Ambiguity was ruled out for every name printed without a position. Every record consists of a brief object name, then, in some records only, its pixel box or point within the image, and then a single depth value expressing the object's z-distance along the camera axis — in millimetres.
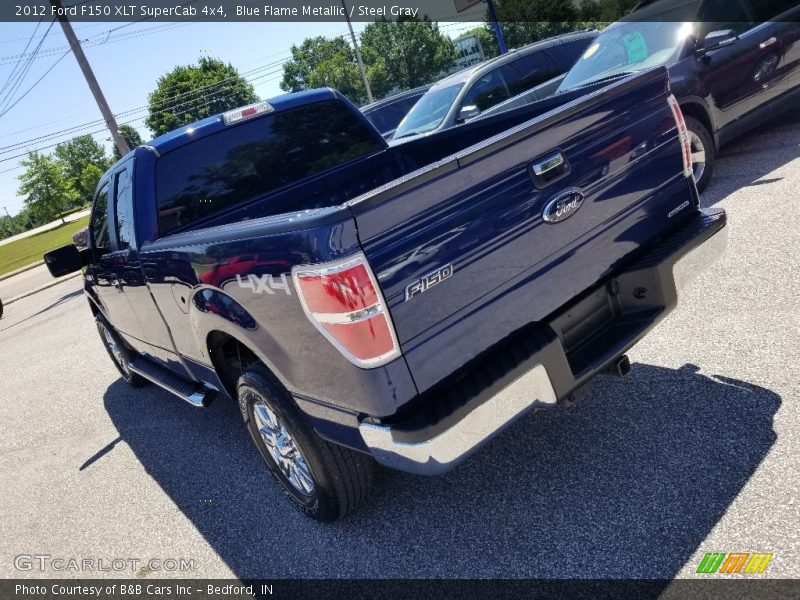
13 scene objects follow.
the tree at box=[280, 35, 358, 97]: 97312
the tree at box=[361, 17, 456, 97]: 80625
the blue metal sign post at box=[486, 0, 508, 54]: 24127
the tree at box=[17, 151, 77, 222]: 75125
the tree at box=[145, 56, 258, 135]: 76375
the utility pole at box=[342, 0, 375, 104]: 39762
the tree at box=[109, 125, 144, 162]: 118450
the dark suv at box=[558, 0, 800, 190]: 5887
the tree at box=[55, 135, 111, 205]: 92375
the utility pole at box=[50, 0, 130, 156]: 17062
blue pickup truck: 2141
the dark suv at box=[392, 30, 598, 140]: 8586
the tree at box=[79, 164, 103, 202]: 87875
